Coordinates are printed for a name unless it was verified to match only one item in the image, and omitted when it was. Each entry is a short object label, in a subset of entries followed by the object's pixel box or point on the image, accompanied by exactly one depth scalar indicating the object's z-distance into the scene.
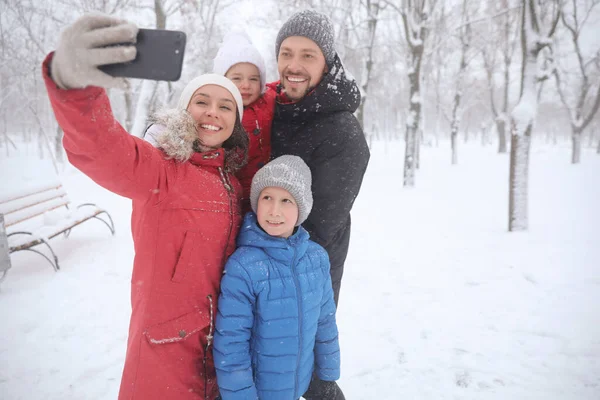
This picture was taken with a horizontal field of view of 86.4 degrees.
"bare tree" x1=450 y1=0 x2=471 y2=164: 13.46
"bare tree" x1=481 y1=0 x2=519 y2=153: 14.23
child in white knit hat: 2.01
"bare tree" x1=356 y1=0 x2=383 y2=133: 11.41
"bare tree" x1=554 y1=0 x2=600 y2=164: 13.04
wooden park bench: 4.18
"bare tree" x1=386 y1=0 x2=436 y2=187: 9.68
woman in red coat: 1.10
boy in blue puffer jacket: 1.46
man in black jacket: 1.78
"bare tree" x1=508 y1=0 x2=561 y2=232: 5.57
